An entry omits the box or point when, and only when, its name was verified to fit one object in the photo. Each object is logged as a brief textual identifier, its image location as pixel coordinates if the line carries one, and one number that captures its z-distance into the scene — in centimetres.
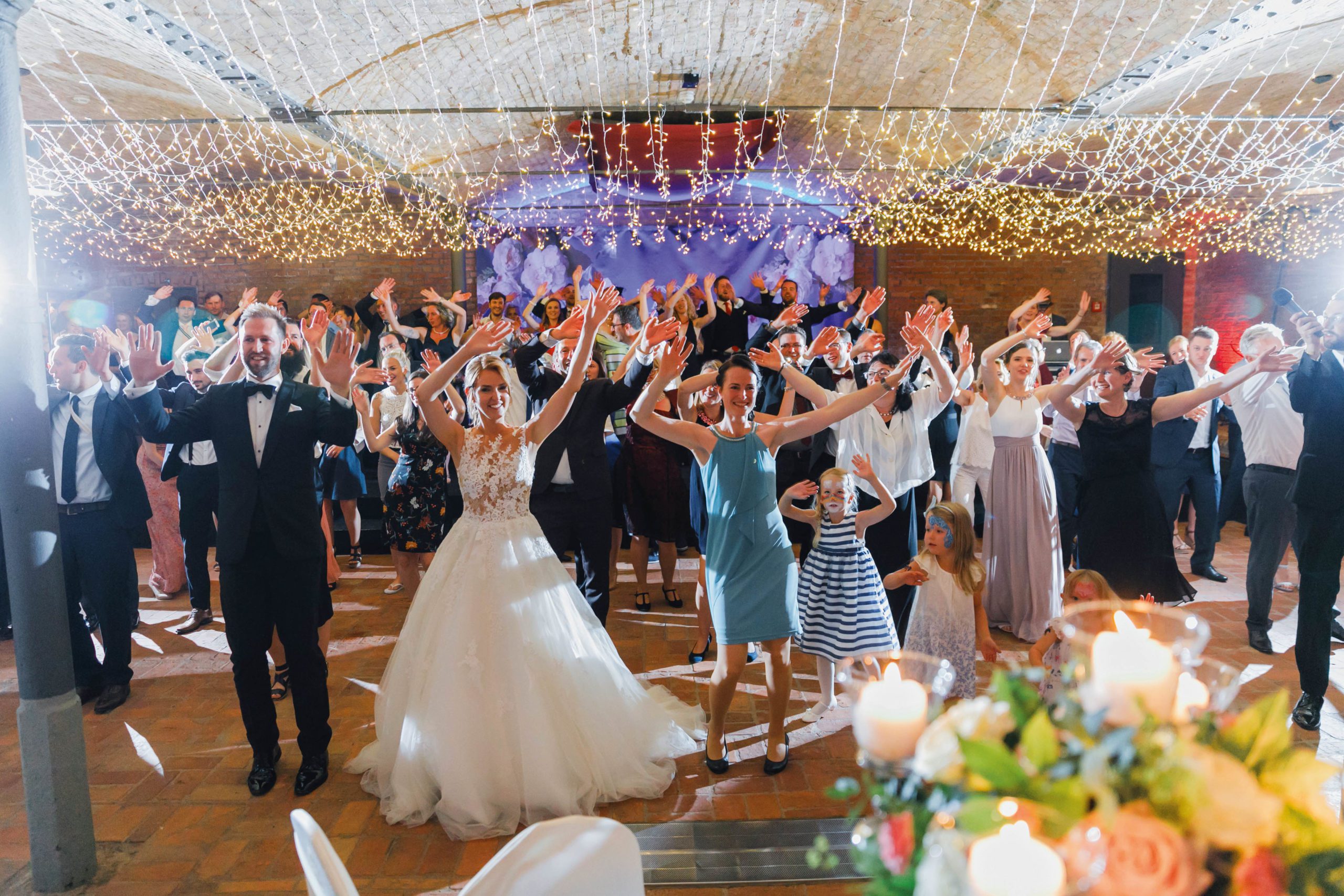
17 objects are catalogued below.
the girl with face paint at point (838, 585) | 354
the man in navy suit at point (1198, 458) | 572
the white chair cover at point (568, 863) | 114
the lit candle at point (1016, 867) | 70
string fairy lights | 557
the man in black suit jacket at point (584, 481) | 400
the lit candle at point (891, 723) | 90
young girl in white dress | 360
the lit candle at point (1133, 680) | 81
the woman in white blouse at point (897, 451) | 436
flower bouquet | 70
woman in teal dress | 304
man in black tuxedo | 296
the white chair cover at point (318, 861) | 104
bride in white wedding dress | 283
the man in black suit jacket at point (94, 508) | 395
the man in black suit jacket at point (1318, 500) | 334
